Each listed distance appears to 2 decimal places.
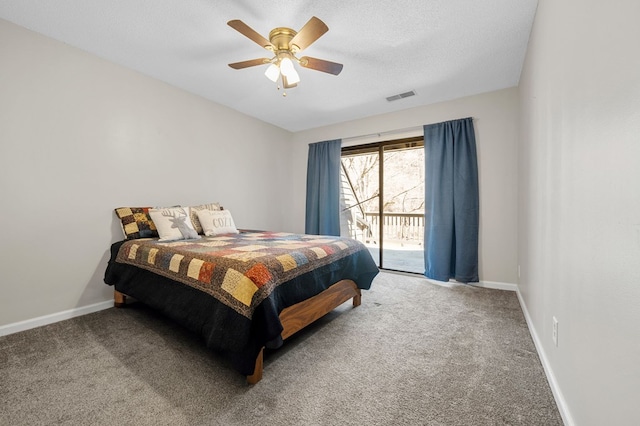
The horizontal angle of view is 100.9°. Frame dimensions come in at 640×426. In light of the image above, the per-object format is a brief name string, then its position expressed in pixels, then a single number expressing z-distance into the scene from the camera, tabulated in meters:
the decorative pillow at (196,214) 3.03
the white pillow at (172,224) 2.58
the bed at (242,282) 1.47
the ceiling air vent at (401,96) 3.30
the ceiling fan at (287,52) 1.85
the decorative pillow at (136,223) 2.62
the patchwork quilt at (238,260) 1.52
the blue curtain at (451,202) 3.30
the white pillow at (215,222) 2.96
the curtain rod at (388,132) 3.76
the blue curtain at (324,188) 4.39
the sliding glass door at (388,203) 4.43
